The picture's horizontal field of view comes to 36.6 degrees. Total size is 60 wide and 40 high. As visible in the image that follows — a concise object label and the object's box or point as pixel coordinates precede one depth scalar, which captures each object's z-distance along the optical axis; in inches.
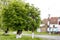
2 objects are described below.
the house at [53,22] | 1026.1
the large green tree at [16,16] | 411.9
